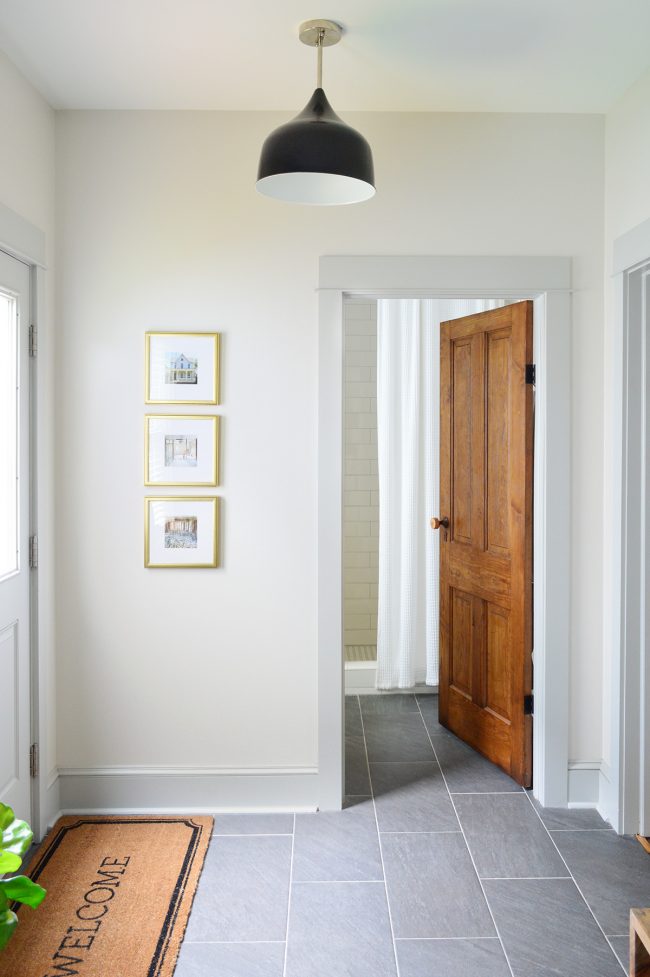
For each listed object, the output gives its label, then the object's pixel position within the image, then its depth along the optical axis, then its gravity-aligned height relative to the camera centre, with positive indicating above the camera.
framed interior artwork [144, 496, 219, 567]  3.08 -0.20
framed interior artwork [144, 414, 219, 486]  3.07 +0.13
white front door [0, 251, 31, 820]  2.68 -0.20
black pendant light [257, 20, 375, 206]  2.12 +0.93
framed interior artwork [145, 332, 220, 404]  3.05 +0.45
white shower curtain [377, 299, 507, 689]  4.30 +0.12
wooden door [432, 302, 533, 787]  3.26 -0.23
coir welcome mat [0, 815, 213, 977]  2.19 -1.35
